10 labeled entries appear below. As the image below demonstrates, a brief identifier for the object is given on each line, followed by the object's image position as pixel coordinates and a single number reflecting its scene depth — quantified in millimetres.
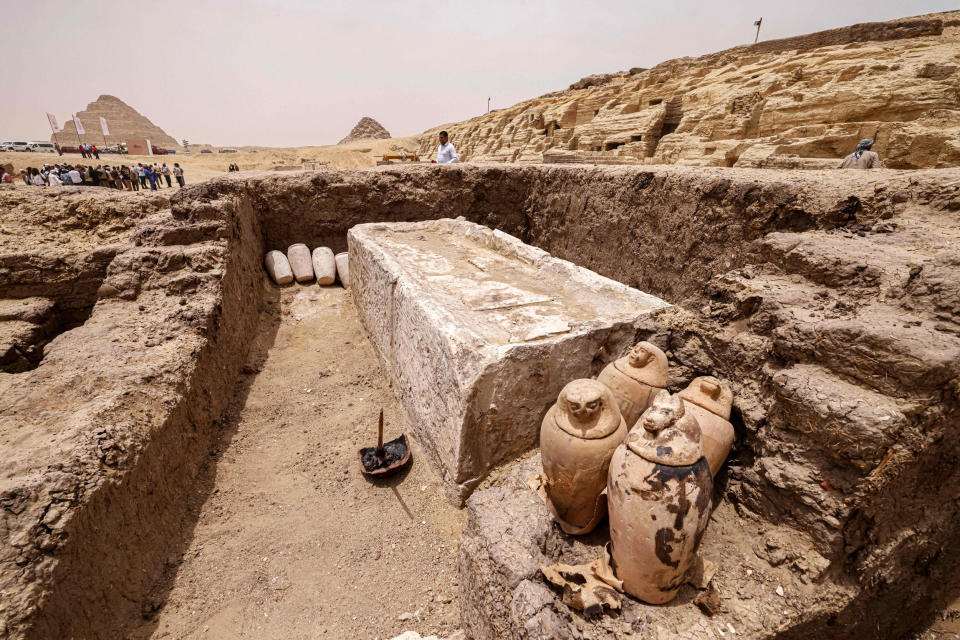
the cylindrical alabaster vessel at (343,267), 5883
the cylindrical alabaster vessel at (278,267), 5664
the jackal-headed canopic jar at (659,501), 1486
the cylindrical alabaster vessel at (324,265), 5803
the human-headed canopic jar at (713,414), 1895
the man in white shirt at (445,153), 7188
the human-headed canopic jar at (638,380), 2113
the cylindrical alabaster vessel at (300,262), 5844
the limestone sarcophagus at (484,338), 2441
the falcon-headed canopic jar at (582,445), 1781
